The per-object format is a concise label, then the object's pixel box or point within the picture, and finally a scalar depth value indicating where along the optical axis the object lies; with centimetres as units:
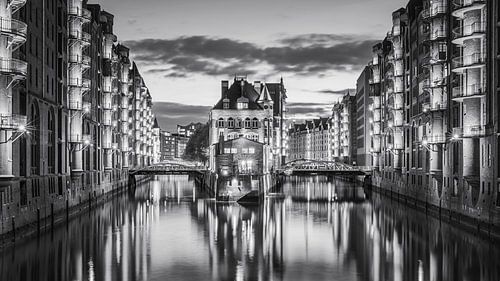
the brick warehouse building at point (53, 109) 3915
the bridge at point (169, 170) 10918
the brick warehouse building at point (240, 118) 10938
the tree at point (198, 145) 15125
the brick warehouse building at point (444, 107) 4491
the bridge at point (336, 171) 10554
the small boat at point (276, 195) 9209
